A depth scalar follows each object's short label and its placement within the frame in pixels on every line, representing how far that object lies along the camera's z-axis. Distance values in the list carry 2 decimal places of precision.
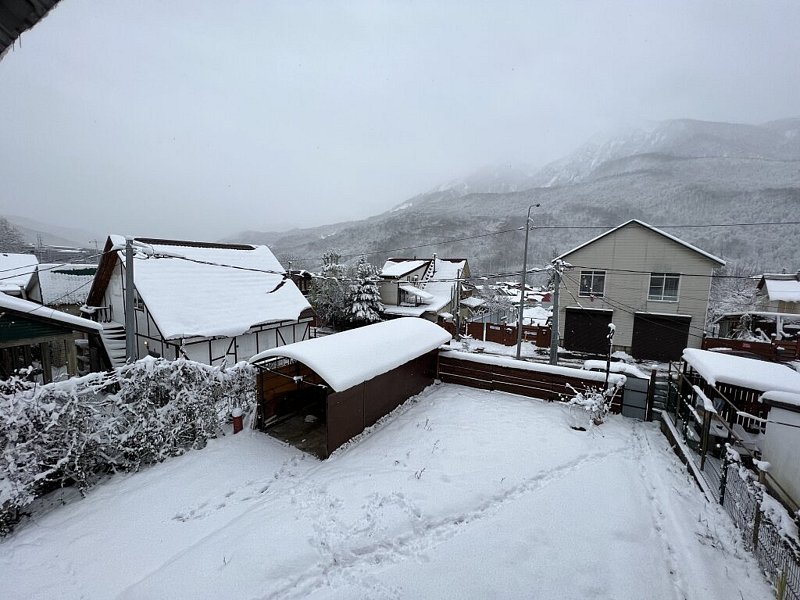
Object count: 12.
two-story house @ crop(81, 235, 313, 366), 16.81
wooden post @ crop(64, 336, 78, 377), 13.40
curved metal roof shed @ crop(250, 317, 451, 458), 8.95
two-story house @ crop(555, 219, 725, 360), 22.00
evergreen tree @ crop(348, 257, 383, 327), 29.75
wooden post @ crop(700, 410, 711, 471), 7.66
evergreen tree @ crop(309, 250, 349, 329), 30.70
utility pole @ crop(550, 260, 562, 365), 16.88
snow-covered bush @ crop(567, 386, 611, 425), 10.71
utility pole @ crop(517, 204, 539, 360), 18.69
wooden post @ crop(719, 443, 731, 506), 6.61
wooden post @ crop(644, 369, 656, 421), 11.13
